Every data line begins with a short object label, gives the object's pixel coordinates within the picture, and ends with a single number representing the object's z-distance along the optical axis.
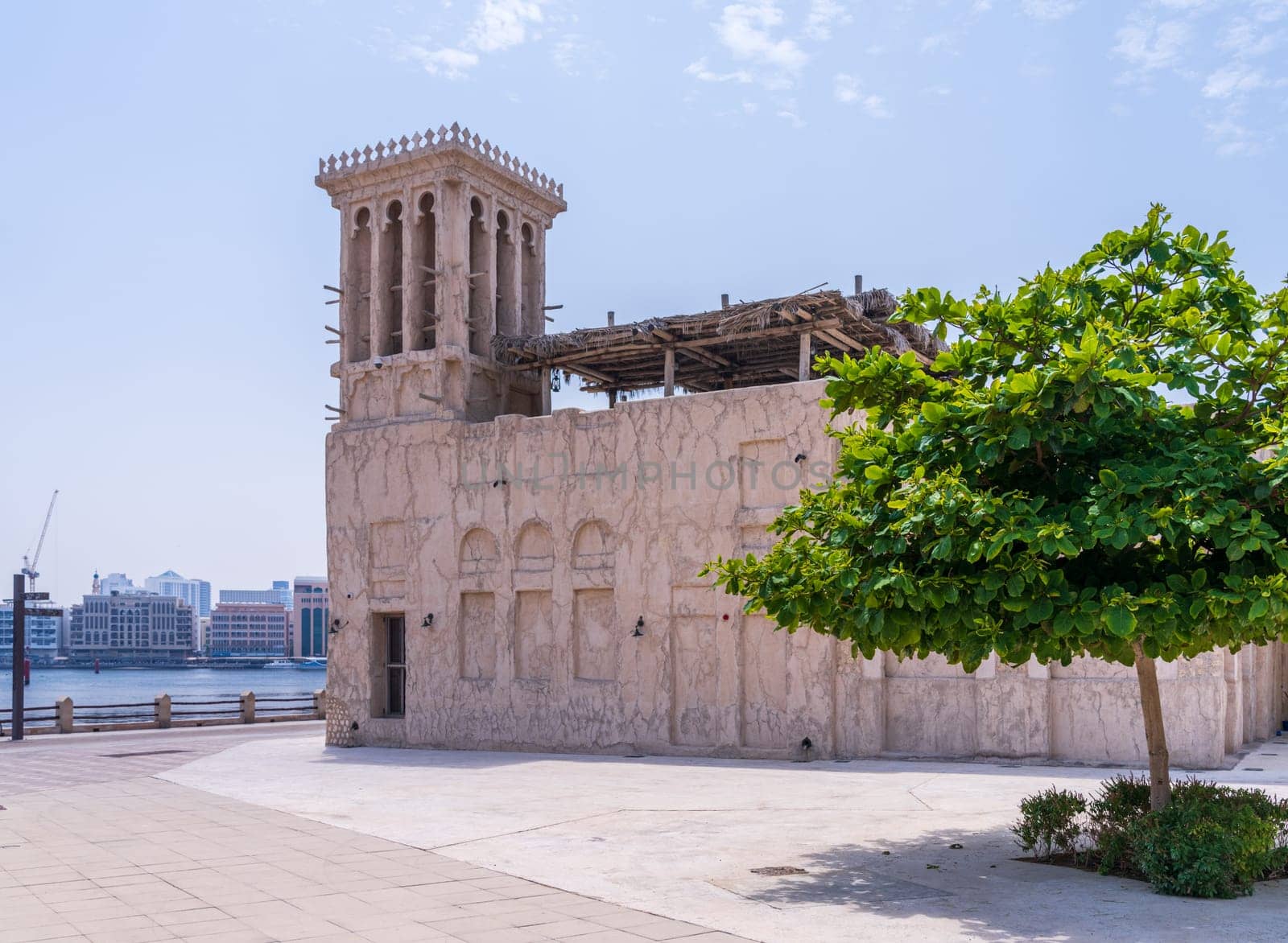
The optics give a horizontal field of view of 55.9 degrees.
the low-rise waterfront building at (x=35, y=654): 195.50
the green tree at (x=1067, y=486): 8.99
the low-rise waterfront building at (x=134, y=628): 193.25
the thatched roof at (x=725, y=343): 22.23
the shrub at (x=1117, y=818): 10.24
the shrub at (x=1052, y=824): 10.81
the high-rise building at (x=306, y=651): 197.88
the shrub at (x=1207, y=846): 9.31
